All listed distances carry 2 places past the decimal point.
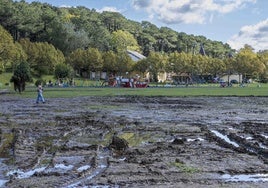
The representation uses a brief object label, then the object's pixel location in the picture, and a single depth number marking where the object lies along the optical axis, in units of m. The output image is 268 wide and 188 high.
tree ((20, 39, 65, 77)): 99.74
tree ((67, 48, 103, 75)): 110.56
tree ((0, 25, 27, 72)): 79.25
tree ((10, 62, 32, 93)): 49.76
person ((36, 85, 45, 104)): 34.71
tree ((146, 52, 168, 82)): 115.00
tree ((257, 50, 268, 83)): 130.62
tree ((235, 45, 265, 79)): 116.81
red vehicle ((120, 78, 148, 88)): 80.44
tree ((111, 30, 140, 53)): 149.75
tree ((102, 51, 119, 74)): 113.62
